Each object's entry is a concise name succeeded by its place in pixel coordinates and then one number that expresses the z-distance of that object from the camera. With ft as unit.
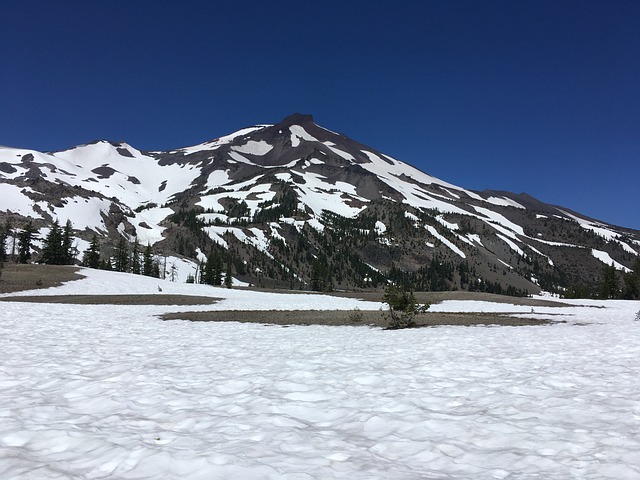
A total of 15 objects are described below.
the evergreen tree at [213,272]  400.06
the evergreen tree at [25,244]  341.21
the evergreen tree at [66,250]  335.67
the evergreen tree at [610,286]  389.83
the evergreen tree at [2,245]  333.05
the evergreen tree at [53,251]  329.72
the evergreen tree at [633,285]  367.25
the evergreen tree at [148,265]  394.93
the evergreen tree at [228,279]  368.11
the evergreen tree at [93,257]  350.84
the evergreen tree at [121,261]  395.96
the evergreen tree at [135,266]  418.72
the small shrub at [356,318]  79.44
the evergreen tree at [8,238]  394.11
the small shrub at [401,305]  69.67
